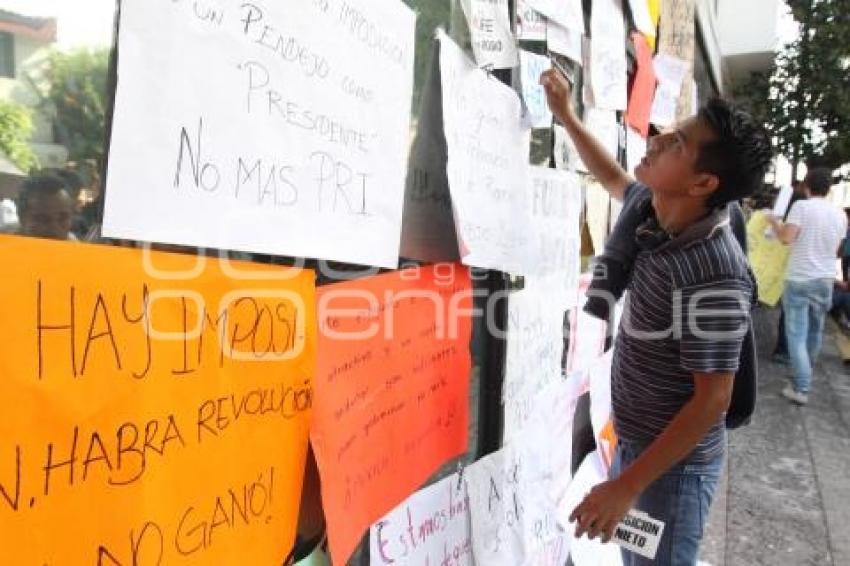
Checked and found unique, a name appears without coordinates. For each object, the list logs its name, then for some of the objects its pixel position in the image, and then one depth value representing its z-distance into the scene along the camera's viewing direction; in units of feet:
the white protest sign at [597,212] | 7.51
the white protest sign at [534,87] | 5.31
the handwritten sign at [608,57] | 6.96
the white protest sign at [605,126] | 7.15
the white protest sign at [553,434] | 6.23
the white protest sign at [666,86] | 9.38
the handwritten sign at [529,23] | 5.24
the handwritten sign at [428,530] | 4.11
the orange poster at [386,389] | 3.38
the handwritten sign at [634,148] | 8.53
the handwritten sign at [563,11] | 5.53
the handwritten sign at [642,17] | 8.16
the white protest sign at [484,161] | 4.32
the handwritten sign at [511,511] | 5.24
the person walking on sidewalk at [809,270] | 17.22
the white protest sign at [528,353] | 5.60
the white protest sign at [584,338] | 7.25
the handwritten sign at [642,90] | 8.50
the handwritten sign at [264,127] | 2.33
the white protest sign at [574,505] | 6.80
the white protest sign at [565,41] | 5.81
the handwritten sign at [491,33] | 4.52
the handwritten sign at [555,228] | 5.75
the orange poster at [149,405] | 2.04
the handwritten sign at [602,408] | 7.75
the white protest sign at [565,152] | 6.35
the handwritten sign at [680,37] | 10.11
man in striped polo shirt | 4.58
